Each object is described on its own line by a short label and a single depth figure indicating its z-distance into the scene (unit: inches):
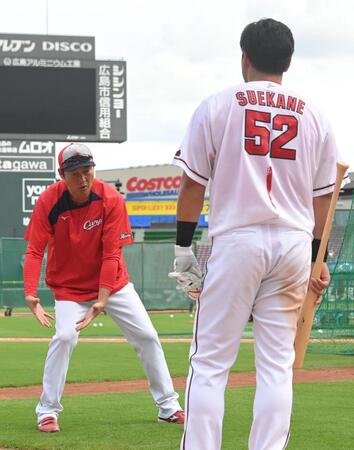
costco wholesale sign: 6101.2
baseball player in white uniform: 395.8
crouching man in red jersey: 598.0
